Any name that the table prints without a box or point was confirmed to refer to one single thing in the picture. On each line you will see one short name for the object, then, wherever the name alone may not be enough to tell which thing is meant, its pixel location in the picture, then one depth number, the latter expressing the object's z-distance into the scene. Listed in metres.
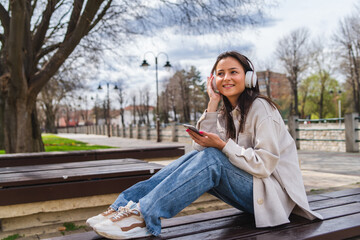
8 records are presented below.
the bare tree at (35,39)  8.64
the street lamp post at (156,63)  20.97
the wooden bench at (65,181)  3.46
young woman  1.96
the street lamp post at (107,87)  30.88
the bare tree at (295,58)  44.72
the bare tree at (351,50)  34.94
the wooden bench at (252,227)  1.91
